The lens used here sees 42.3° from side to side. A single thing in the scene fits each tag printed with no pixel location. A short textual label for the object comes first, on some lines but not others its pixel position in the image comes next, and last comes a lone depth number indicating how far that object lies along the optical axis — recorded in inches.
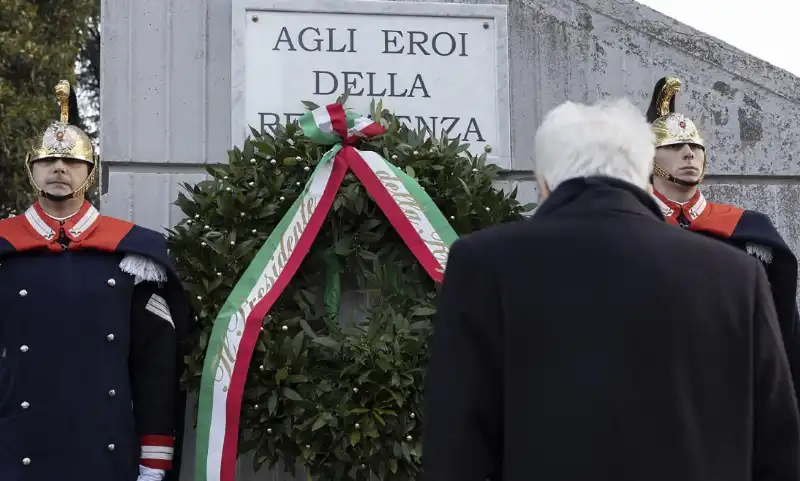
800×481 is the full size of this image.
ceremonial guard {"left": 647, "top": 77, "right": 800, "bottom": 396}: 146.2
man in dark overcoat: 72.5
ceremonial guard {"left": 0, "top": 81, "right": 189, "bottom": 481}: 130.0
